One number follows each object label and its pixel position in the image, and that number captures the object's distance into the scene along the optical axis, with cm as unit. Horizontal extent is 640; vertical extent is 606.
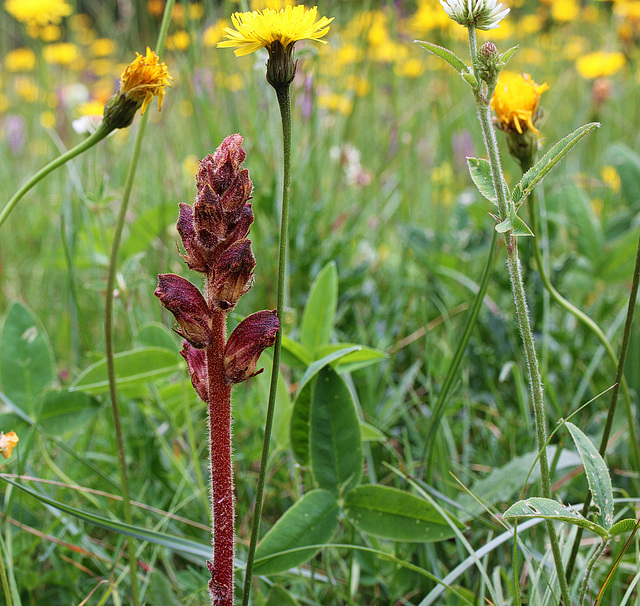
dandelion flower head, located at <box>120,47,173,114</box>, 89
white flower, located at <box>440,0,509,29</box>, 83
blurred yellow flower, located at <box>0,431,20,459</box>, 90
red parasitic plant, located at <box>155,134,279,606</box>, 74
